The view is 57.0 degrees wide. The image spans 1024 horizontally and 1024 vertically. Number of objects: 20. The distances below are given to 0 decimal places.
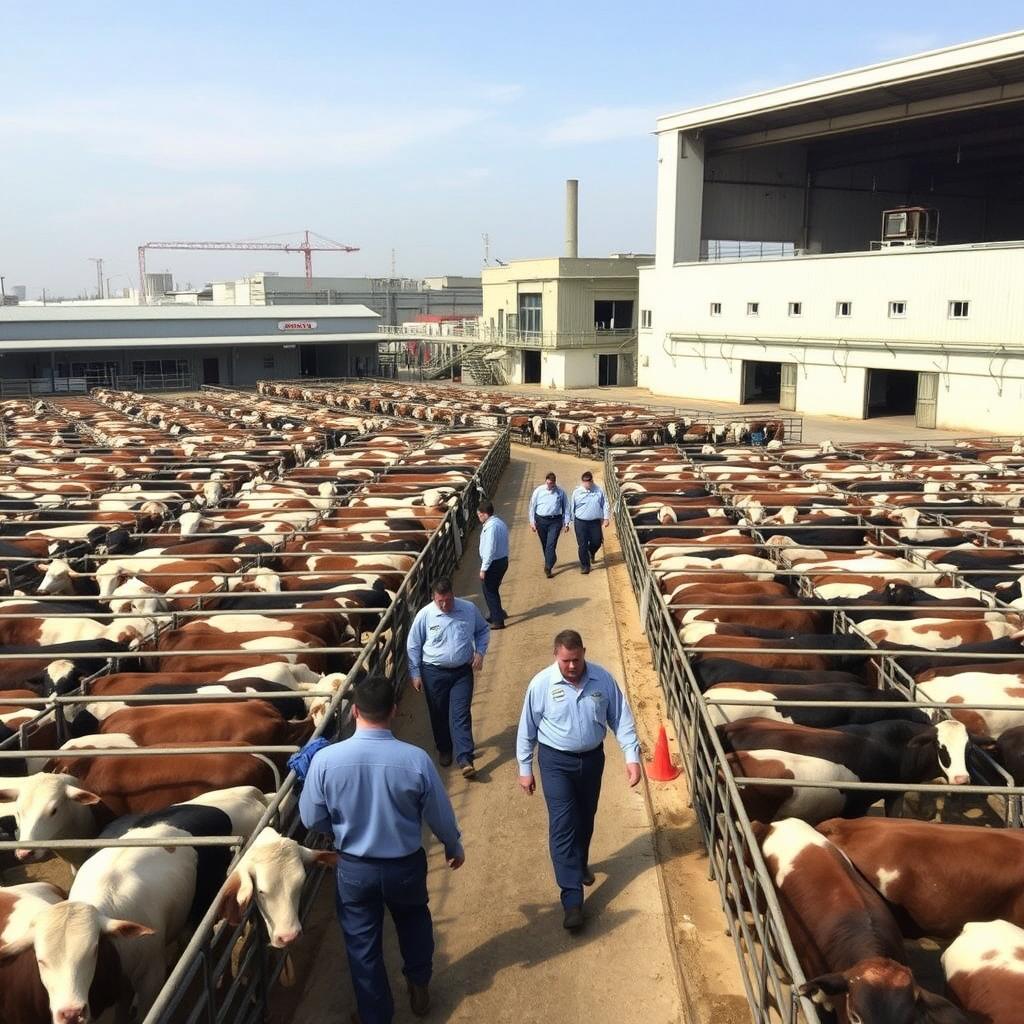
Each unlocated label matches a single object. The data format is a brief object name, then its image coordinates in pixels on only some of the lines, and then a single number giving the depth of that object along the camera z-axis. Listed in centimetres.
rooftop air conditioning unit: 3816
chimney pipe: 6306
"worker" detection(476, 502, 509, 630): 1123
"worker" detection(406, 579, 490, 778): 748
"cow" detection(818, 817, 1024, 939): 480
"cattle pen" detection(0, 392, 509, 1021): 571
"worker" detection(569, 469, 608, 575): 1370
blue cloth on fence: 512
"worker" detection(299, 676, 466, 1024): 457
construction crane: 18650
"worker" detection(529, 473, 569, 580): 1364
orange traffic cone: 763
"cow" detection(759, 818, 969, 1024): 370
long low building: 4903
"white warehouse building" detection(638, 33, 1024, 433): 3244
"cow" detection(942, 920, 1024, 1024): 402
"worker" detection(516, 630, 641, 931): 555
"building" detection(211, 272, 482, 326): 8312
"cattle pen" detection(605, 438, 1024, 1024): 554
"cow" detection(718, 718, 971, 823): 586
